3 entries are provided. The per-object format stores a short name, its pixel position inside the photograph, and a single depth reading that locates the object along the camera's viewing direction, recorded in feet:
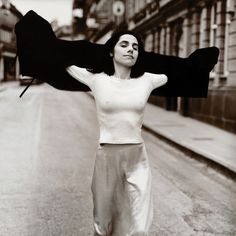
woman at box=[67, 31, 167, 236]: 13.15
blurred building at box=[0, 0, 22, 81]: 248.89
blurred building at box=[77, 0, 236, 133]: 55.36
